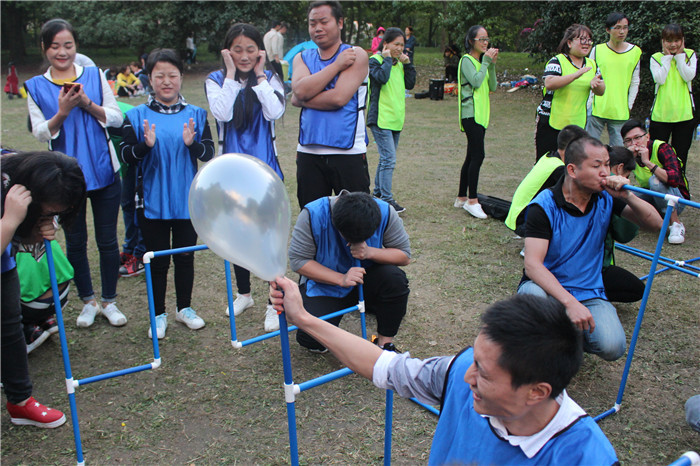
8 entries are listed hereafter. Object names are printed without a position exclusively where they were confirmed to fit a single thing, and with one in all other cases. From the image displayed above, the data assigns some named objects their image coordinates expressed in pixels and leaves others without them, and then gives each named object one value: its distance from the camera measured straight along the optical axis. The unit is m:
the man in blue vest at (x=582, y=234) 3.06
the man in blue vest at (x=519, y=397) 1.50
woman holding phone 3.65
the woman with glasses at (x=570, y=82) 5.39
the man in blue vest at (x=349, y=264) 3.33
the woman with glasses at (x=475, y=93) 5.93
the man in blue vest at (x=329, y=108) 3.78
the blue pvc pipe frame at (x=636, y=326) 2.94
